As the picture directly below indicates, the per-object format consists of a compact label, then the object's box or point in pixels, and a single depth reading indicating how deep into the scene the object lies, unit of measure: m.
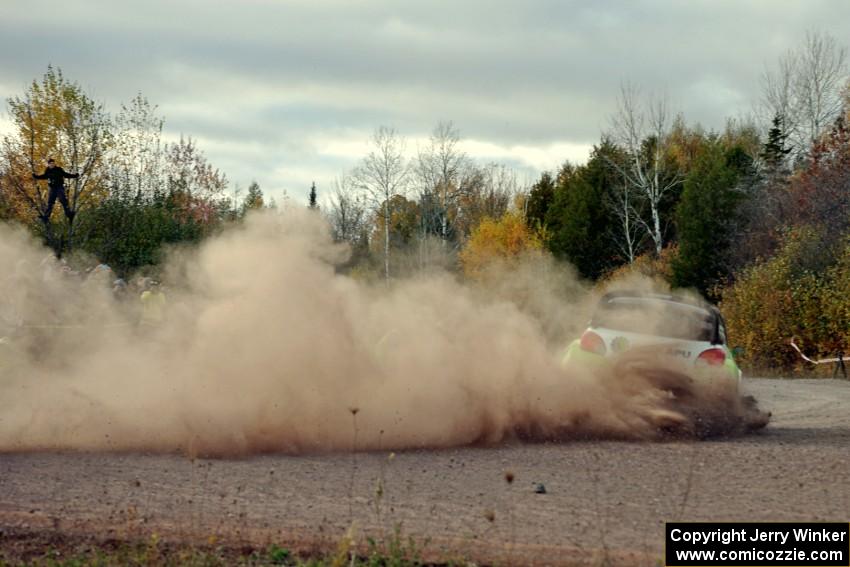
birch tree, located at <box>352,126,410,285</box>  74.44
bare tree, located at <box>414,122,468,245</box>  77.25
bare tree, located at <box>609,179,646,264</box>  64.31
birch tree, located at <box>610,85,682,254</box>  63.47
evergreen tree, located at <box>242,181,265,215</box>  75.96
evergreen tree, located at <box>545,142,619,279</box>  65.12
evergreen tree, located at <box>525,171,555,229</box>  76.38
